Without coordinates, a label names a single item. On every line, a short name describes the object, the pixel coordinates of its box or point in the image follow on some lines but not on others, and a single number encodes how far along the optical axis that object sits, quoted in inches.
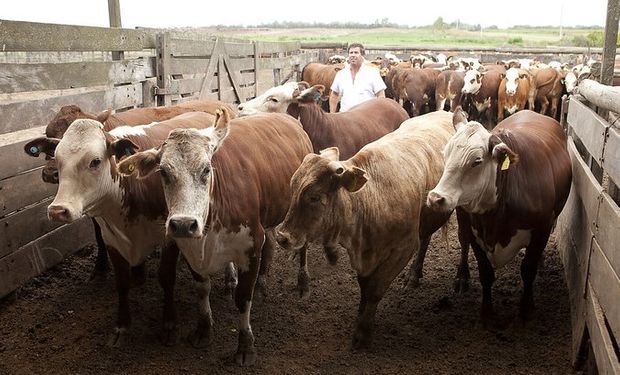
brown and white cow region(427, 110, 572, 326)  149.9
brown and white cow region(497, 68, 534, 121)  597.3
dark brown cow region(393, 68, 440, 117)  629.0
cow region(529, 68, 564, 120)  637.9
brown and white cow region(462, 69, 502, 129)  629.6
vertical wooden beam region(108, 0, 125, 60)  260.8
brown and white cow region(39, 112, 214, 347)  140.2
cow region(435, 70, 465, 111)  634.8
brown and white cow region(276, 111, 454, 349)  144.9
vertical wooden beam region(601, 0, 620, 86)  179.8
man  312.3
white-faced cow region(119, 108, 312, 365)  128.3
